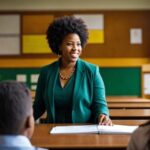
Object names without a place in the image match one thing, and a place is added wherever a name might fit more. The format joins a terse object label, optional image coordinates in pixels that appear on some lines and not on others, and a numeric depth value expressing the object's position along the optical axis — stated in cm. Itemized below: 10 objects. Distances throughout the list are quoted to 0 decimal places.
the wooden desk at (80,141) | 167
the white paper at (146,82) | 630
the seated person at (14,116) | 120
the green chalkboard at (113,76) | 630
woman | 241
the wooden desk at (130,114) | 317
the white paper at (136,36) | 634
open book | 197
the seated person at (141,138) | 121
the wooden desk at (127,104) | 412
